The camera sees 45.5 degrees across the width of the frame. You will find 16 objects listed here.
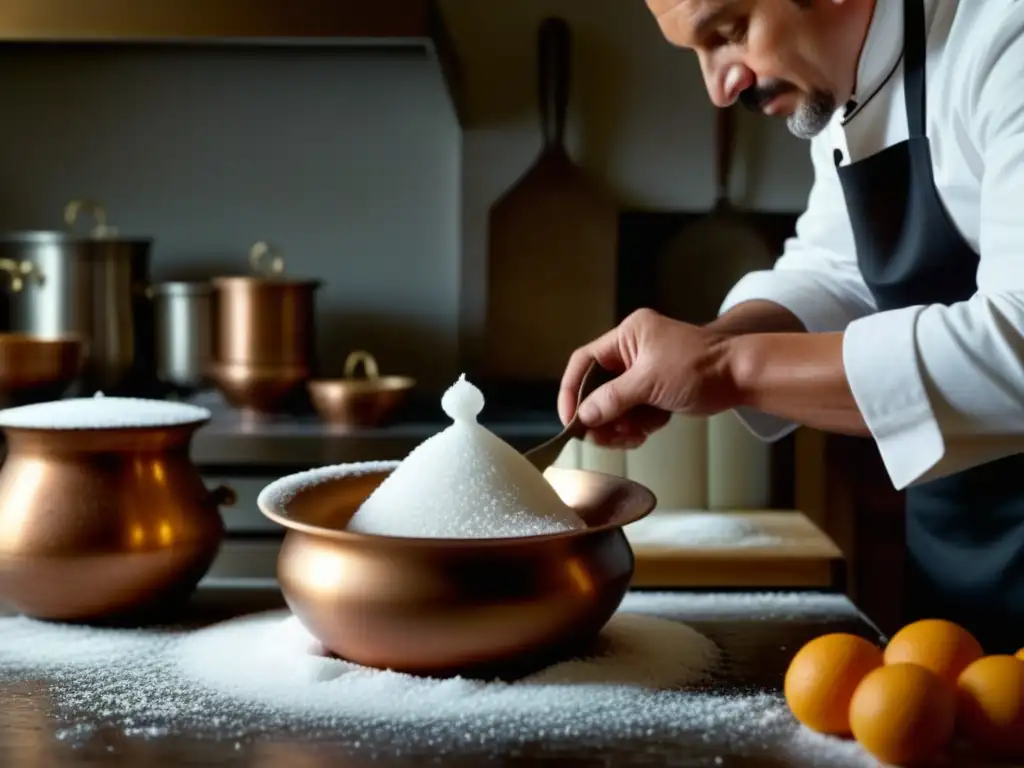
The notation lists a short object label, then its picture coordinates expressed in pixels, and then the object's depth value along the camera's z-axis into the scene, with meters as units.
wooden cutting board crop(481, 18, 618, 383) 2.59
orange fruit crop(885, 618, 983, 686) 0.79
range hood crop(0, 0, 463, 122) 2.11
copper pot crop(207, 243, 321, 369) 2.30
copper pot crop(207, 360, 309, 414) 2.28
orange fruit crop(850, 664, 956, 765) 0.71
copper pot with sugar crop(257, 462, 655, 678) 0.82
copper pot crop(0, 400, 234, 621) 0.96
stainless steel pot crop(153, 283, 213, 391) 2.39
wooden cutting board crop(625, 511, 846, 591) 1.55
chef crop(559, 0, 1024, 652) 0.97
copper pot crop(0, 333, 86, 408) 2.12
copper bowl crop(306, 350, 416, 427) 2.13
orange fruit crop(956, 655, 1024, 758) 0.74
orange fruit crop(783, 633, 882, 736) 0.76
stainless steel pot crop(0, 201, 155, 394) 2.31
